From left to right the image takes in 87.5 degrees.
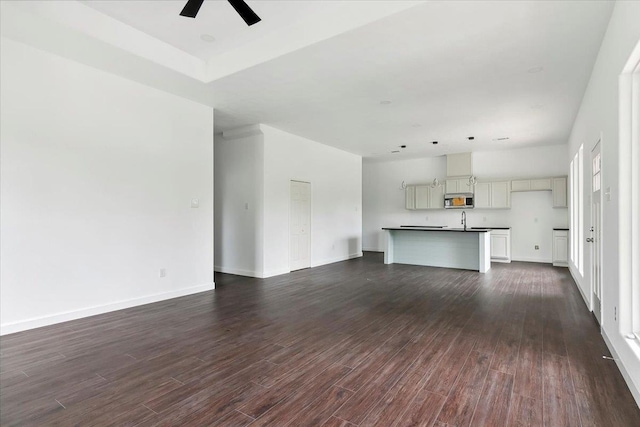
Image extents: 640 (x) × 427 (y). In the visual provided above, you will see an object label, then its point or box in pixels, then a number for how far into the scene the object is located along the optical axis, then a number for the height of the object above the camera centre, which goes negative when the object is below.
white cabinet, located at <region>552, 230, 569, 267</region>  7.71 -0.82
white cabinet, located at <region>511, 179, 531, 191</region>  8.36 +0.72
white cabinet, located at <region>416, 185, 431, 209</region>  9.79 +0.52
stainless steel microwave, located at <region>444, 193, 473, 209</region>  9.12 +0.35
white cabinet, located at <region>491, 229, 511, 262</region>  8.45 -0.81
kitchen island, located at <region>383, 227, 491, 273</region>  7.06 -0.77
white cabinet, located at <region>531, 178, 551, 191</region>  8.16 +0.72
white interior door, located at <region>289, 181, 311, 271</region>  7.32 -0.27
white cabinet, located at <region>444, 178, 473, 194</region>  9.13 +0.77
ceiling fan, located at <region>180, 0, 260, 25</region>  2.59 +1.63
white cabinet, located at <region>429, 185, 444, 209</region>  9.59 +0.47
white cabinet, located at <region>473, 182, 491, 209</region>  8.91 +0.49
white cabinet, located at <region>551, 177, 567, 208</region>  7.96 +0.51
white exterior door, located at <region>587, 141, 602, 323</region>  3.54 -0.22
